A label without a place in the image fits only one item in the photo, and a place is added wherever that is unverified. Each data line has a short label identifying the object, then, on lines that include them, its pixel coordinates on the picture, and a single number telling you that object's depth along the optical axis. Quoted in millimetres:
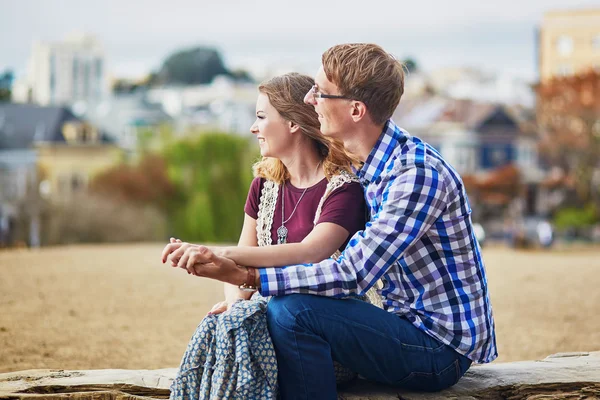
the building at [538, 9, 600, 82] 61344
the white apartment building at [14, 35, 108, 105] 81125
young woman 2748
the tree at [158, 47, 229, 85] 97438
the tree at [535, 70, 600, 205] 34625
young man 2764
